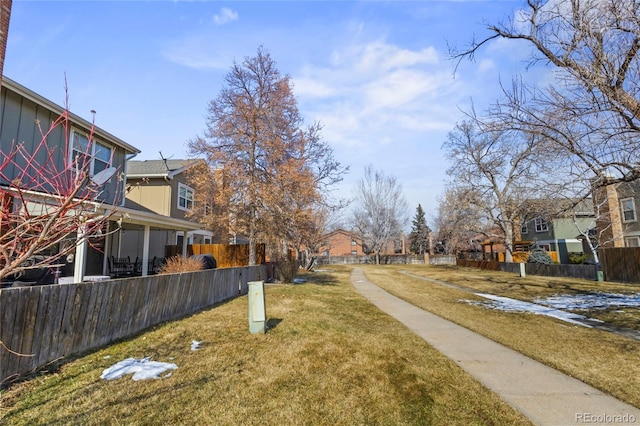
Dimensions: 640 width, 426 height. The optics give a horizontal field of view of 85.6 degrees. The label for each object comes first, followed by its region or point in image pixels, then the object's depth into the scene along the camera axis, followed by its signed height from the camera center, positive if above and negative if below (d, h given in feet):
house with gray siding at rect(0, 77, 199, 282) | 32.09 +12.89
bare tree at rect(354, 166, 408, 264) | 148.15 +15.30
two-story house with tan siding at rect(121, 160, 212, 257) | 59.98 +11.33
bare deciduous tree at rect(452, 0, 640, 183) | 19.36 +9.84
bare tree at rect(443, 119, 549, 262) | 96.12 +16.92
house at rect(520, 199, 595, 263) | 108.88 +5.18
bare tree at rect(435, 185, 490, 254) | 100.17 +13.23
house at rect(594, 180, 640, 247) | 75.51 +7.28
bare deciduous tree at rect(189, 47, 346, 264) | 48.03 +13.75
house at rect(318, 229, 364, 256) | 228.63 +5.81
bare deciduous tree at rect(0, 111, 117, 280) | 6.52 +0.81
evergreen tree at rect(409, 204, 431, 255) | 199.41 +11.90
